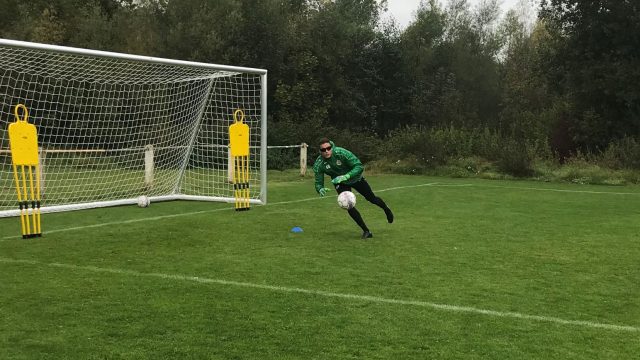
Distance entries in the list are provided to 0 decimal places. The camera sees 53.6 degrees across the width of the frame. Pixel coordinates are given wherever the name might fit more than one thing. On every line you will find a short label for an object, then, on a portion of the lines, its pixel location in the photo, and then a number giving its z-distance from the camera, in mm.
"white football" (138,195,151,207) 13625
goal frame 9955
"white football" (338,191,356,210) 9750
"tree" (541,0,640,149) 26375
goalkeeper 9914
